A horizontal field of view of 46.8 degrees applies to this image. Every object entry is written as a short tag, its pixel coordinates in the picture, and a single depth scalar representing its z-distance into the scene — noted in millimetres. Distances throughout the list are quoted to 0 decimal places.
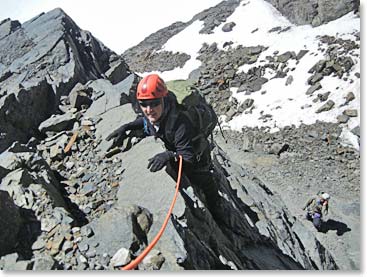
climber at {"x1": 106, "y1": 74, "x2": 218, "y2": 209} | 3229
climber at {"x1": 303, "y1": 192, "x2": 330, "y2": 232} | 8016
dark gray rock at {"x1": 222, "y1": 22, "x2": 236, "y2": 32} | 19875
